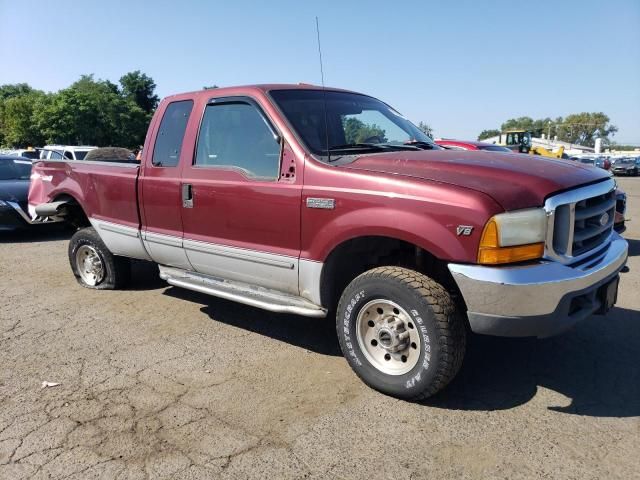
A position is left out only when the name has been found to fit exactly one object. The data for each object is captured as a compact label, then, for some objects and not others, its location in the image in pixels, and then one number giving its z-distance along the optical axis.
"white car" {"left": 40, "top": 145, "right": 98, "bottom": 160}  14.41
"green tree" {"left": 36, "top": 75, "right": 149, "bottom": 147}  49.78
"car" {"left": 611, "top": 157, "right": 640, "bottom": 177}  35.84
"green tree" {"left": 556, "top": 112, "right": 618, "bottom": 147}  120.00
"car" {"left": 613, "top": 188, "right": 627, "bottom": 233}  5.86
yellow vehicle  27.89
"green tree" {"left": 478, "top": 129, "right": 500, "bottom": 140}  126.96
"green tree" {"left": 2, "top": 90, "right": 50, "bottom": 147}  50.88
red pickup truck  2.89
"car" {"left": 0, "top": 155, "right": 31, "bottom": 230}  9.12
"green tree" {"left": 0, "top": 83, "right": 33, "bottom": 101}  85.71
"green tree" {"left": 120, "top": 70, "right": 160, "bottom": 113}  73.31
